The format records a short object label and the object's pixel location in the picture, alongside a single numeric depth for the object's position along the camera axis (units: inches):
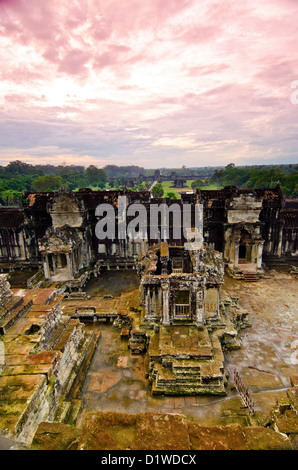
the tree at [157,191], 2876.0
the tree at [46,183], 3393.2
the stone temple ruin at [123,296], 370.0
